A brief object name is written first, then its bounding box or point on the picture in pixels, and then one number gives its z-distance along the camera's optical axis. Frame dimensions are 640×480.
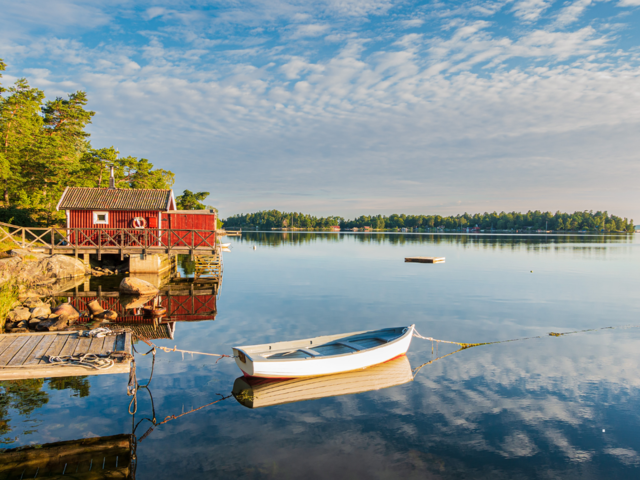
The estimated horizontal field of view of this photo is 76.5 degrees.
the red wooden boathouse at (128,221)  28.86
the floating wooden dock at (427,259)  46.29
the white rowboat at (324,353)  10.59
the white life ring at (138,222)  29.27
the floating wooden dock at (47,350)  8.23
